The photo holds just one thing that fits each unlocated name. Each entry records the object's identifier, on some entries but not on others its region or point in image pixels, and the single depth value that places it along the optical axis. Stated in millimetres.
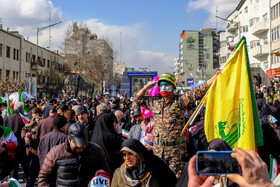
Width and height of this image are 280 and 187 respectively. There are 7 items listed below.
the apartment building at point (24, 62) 41656
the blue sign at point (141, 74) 27453
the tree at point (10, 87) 26838
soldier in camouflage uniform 4637
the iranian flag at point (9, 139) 5725
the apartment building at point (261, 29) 40650
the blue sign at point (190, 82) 23986
